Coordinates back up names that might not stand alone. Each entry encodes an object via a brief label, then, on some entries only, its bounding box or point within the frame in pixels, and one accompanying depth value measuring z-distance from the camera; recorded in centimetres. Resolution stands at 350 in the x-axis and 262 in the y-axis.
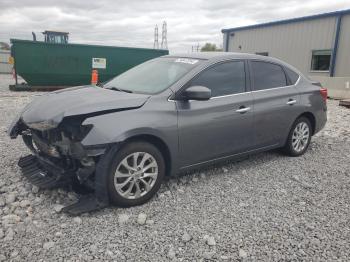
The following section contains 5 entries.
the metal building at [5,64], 2706
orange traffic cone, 1355
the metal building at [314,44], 1469
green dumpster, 1252
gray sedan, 303
